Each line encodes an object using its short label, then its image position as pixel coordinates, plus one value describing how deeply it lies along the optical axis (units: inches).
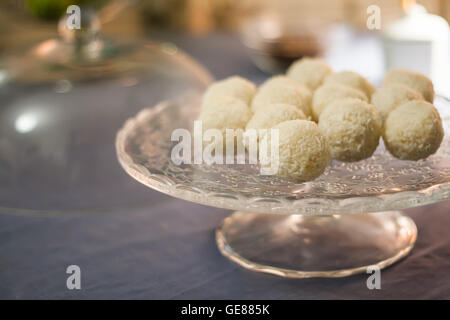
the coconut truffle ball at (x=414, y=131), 27.8
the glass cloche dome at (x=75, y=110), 40.1
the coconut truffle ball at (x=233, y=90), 33.4
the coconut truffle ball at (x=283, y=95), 30.9
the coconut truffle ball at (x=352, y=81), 33.0
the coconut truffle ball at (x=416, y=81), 32.7
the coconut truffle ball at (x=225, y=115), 29.8
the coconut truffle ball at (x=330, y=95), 30.8
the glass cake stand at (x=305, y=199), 23.7
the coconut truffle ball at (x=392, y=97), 30.4
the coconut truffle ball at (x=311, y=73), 35.3
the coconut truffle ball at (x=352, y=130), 27.6
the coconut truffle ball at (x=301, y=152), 25.9
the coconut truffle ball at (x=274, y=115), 28.5
